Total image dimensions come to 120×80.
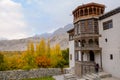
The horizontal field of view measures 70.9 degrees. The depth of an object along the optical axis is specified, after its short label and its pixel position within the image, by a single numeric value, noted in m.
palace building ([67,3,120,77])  9.83
